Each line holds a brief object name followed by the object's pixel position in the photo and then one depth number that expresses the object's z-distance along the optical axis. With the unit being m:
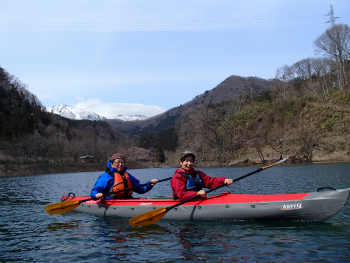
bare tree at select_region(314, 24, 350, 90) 56.62
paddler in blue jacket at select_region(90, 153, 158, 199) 11.45
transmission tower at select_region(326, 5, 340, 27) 57.70
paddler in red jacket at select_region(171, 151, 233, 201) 9.89
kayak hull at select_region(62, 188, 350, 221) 8.45
